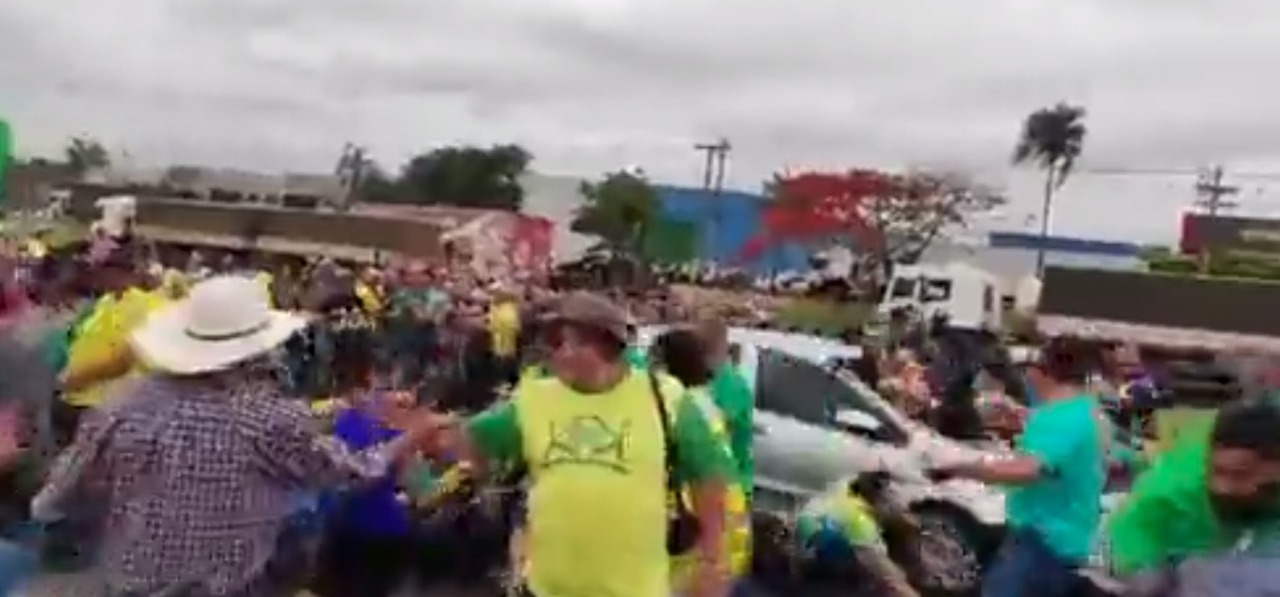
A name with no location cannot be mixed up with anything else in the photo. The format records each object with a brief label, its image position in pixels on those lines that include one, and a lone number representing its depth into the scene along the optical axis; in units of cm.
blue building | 9369
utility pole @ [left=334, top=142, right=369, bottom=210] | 12062
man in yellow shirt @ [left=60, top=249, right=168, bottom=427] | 736
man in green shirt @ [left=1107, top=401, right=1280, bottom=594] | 395
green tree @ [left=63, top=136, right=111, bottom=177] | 12050
